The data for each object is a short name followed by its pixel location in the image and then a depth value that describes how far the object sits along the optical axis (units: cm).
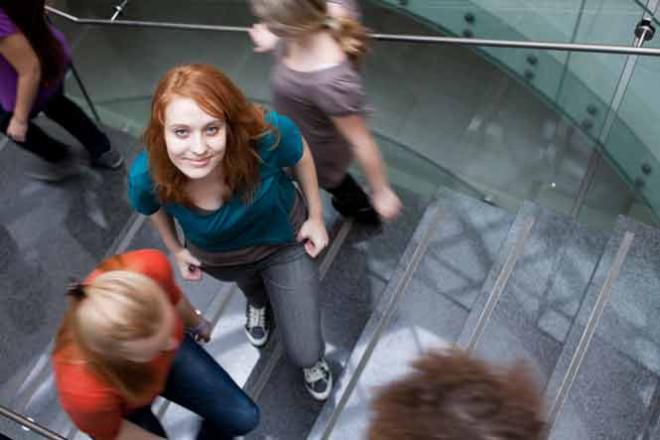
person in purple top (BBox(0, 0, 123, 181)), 285
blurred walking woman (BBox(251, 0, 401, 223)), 237
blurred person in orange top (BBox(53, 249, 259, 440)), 201
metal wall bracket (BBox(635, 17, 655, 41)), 344
